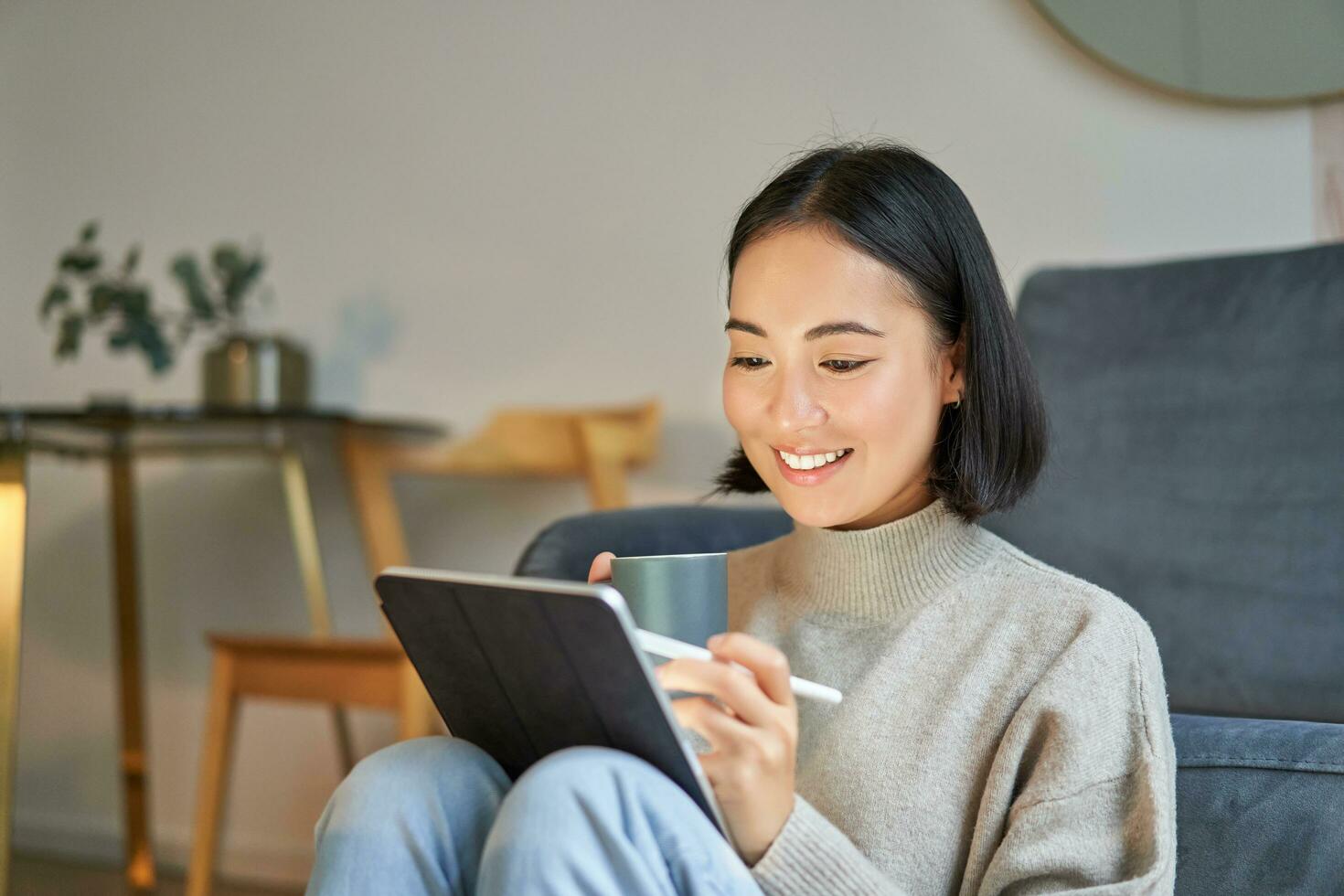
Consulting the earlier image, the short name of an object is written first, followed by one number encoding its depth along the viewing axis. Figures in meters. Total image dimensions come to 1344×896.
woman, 0.71
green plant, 2.02
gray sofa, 1.12
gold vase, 2.12
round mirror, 1.56
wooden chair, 1.77
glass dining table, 1.54
